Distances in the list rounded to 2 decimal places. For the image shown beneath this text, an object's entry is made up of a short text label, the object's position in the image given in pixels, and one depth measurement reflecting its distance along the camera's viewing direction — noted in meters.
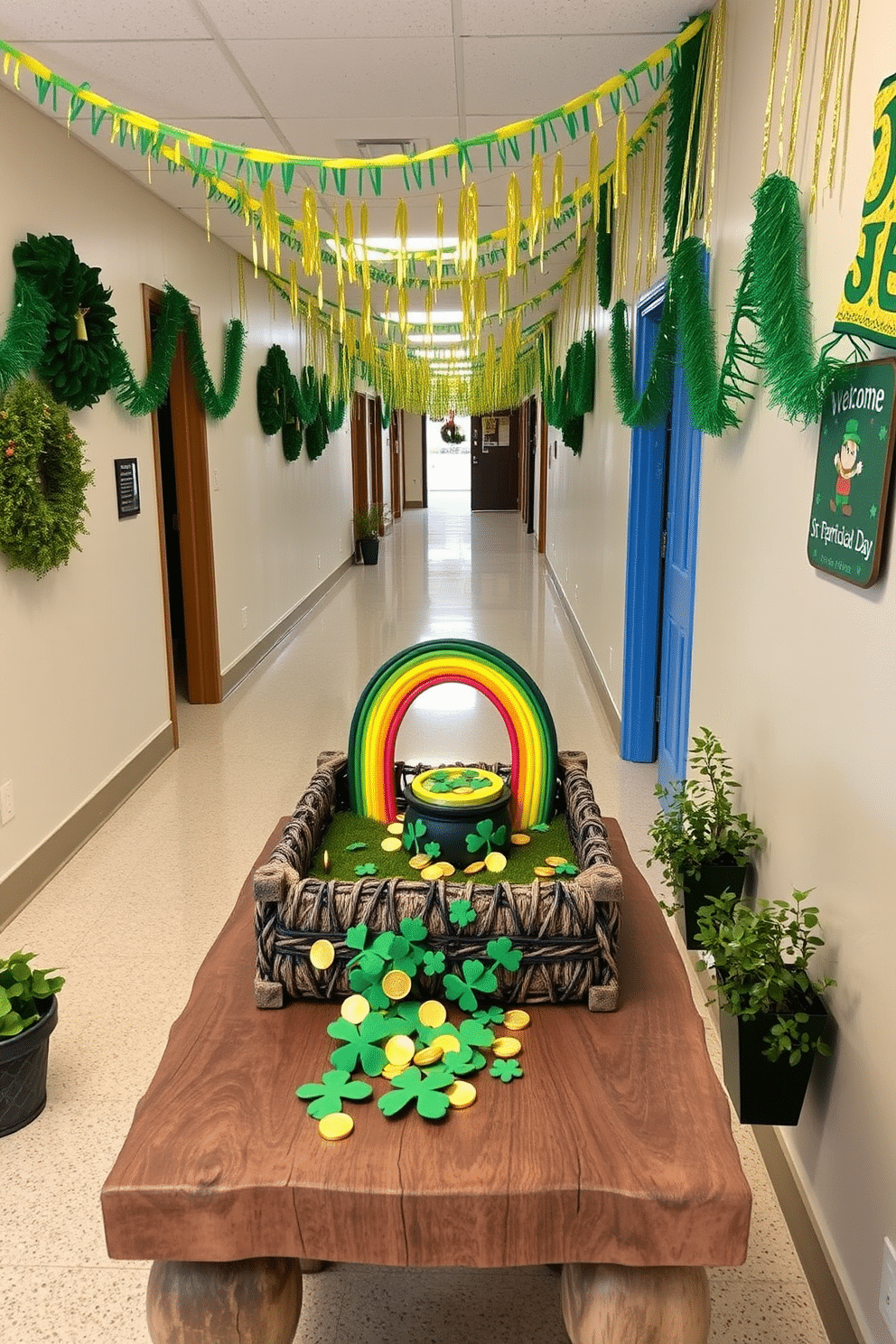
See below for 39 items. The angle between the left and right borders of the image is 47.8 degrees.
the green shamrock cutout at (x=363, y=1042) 1.32
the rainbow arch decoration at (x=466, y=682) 1.86
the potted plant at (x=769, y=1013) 1.81
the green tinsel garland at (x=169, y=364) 4.27
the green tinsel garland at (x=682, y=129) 2.87
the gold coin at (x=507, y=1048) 1.35
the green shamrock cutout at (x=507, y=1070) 1.31
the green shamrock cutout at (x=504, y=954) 1.42
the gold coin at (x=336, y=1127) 1.21
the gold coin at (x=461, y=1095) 1.26
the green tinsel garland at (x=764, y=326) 1.86
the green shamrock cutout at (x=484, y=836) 1.70
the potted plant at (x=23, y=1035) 2.27
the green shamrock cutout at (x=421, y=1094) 1.24
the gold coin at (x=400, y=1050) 1.33
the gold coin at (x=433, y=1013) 1.40
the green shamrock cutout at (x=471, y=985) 1.42
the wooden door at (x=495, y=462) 19.91
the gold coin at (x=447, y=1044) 1.35
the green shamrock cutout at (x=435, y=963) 1.43
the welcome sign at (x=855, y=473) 1.57
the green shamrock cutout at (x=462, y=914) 1.44
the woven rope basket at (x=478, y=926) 1.44
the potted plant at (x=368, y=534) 12.10
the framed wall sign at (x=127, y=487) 4.32
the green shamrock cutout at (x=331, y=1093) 1.25
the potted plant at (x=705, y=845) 2.46
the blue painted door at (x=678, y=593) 3.82
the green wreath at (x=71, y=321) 3.35
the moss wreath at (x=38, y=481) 3.14
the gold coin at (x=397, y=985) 1.41
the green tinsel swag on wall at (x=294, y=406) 6.86
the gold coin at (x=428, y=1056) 1.33
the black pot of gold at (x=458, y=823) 1.71
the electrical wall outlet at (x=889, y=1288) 1.51
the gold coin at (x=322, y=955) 1.43
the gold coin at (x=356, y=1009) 1.39
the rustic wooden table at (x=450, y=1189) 1.14
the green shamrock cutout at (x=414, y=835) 1.74
